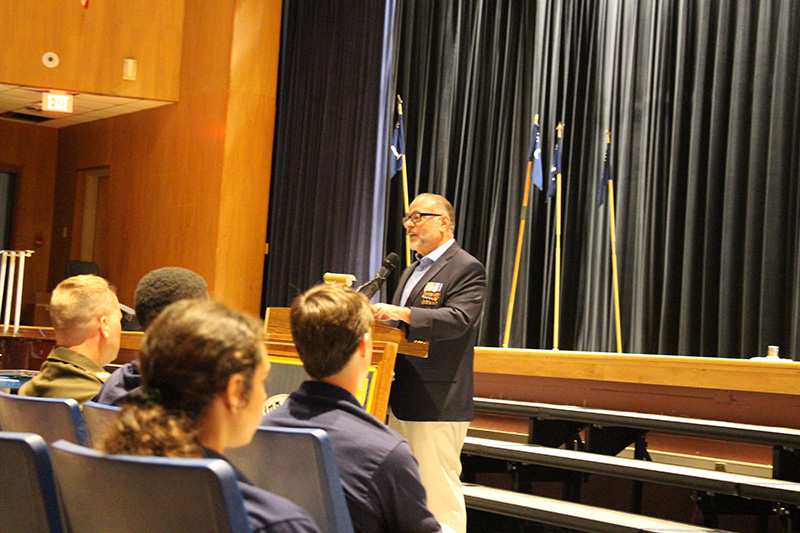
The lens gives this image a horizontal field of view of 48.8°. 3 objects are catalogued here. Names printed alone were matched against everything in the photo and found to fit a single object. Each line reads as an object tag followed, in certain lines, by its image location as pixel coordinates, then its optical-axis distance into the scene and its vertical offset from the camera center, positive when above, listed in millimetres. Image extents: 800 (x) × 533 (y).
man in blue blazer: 3521 -438
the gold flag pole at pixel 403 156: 6516 +953
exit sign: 8508 +1455
